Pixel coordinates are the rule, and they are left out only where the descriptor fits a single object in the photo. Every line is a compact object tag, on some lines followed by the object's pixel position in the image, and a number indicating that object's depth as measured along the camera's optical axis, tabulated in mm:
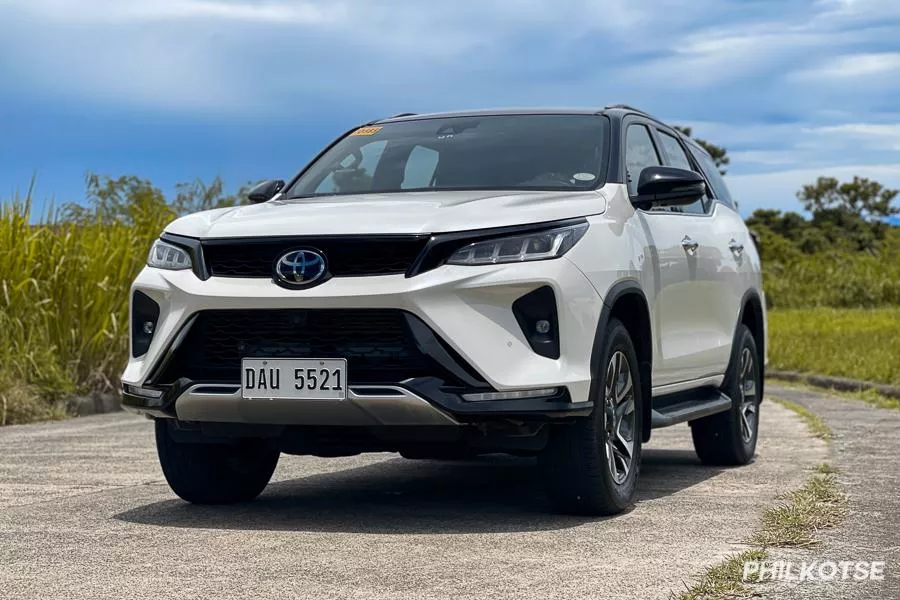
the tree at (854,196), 74062
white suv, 5730
